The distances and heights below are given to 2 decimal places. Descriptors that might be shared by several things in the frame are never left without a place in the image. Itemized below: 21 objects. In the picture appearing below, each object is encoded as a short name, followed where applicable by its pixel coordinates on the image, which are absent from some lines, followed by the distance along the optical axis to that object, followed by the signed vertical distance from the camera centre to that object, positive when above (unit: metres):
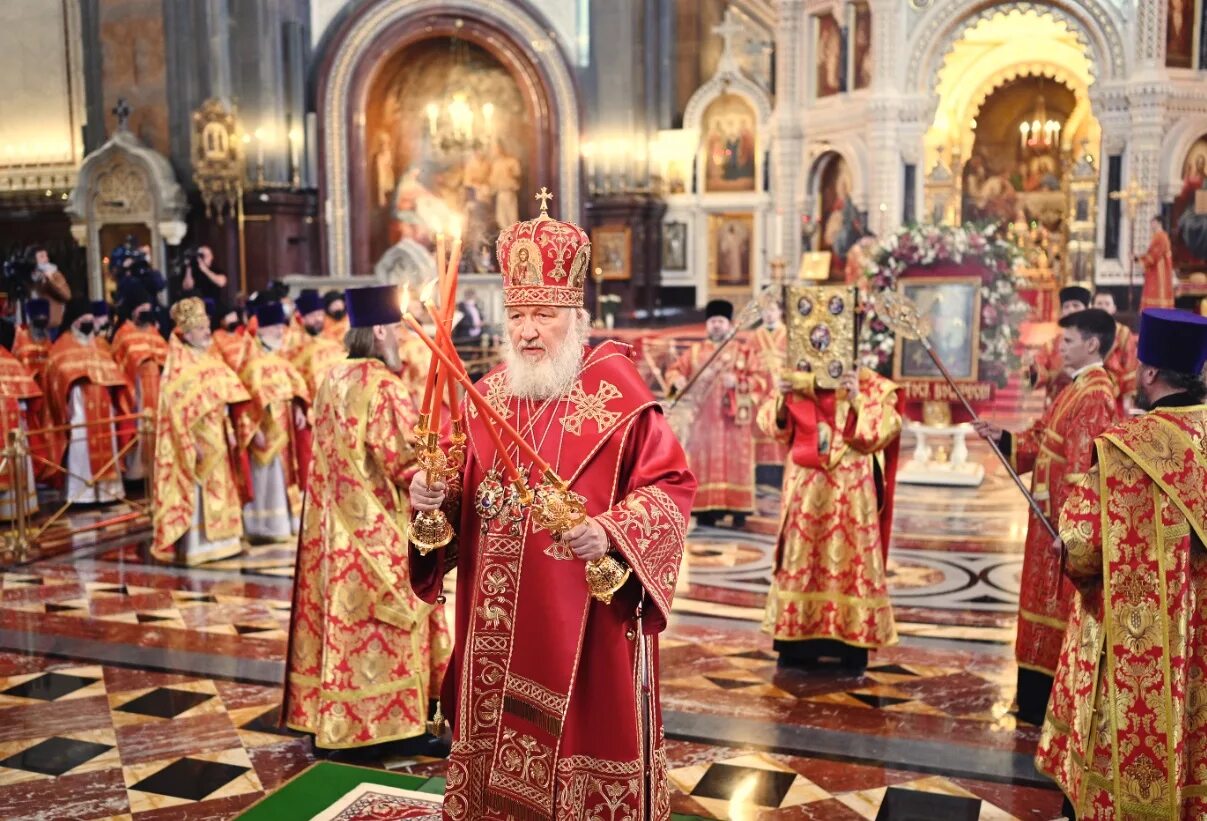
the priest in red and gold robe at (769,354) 9.67 -0.53
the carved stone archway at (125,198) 19.19 +1.55
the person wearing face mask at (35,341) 10.95 -0.41
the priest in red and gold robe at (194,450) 8.31 -1.07
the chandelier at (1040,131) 21.47 +2.75
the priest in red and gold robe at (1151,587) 3.68 -0.92
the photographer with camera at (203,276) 15.93 +0.25
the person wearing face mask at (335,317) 11.15 -0.23
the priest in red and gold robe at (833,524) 5.78 -1.14
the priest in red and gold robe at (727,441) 9.55 -1.19
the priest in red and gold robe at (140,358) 10.95 -0.57
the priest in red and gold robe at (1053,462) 4.82 -0.74
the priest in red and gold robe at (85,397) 10.34 -0.87
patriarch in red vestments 3.05 -0.77
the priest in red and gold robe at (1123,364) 8.25 -0.53
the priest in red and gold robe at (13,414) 9.35 -0.92
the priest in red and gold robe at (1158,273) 15.89 +0.17
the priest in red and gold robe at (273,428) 8.88 -1.00
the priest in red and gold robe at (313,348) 9.81 -0.45
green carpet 4.38 -1.85
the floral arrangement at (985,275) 10.96 +0.11
